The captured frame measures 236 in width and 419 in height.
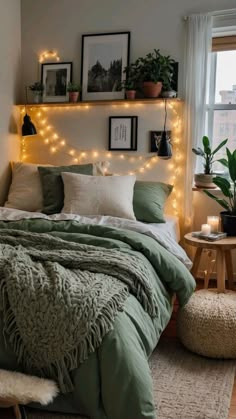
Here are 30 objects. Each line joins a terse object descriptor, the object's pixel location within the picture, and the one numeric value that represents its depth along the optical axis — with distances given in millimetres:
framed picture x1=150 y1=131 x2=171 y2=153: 3612
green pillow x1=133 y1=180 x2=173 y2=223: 3154
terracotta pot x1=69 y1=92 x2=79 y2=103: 3727
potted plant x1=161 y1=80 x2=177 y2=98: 3420
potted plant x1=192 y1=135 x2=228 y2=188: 3332
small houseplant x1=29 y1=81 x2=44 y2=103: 3854
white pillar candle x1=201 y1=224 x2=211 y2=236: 3020
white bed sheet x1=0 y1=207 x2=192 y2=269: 2582
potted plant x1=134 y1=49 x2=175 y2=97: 3402
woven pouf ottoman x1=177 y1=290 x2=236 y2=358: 2279
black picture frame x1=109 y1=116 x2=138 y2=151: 3686
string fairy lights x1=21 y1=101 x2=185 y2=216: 3582
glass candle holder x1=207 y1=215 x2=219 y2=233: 3131
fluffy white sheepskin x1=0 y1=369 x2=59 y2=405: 1394
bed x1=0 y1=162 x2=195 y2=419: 1496
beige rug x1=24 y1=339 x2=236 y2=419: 1867
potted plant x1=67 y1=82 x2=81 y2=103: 3727
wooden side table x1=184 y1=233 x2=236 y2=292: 2811
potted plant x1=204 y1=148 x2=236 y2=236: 3055
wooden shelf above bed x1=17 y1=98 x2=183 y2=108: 3506
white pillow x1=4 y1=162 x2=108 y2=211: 3447
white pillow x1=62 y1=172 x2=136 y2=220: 3062
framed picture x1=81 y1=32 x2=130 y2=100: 3668
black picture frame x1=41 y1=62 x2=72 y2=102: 3867
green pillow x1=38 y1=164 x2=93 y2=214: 3289
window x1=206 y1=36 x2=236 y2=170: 3602
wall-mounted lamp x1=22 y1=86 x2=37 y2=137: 3807
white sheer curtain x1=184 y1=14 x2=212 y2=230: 3395
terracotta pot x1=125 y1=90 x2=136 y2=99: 3547
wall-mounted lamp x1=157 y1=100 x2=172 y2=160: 3398
